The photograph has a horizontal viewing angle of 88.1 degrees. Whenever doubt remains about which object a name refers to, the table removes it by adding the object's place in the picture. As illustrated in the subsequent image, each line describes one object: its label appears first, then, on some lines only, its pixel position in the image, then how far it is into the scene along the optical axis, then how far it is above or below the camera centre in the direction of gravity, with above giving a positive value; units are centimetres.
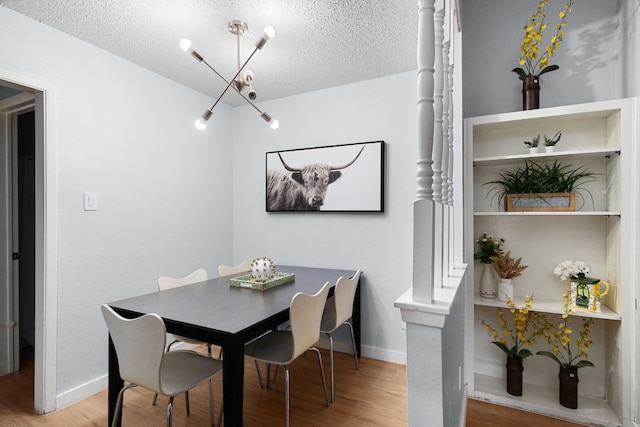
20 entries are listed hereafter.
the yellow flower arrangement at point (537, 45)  204 +108
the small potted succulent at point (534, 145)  203 +42
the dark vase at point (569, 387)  196 -104
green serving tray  211 -46
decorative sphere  221 -38
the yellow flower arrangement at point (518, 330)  208 -78
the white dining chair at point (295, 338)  169 -70
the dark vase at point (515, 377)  209 -104
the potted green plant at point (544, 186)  203 +18
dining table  138 -49
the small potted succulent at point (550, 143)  198 +42
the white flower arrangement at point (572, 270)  198 -34
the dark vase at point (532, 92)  207 +76
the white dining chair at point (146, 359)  134 -63
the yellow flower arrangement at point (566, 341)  198 -81
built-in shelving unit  182 -16
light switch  222 +7
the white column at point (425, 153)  101 +19
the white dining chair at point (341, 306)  212 -64
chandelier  175 +85
